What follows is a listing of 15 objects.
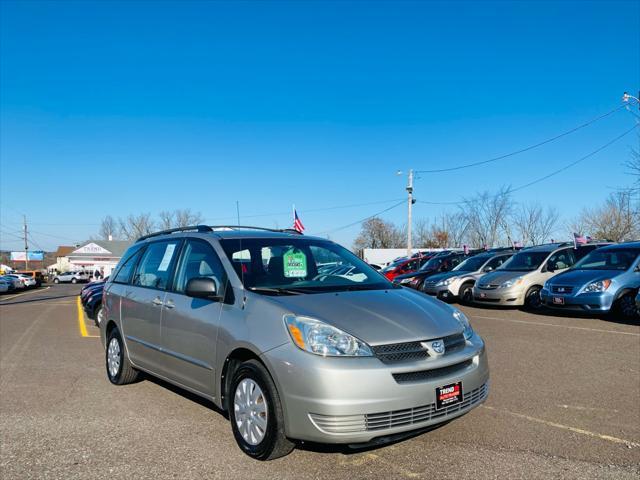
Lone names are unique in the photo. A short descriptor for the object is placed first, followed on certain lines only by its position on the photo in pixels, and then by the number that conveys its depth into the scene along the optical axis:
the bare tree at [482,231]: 53.91
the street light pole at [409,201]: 35.44
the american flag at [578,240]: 14.01
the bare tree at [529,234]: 52.31
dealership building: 78.75
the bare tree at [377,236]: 87.56
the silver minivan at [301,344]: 3.30
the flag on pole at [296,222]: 18.34
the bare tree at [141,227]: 77.11
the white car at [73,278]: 59.19
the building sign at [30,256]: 101.81
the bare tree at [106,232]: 101.10
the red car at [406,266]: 23.77
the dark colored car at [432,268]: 17.94
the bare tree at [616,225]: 42.16
